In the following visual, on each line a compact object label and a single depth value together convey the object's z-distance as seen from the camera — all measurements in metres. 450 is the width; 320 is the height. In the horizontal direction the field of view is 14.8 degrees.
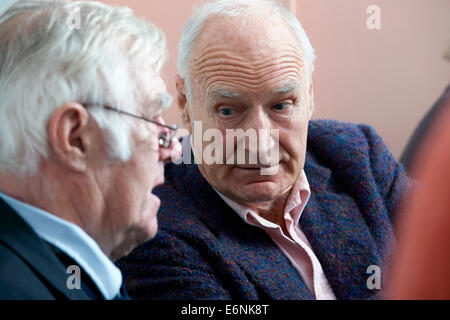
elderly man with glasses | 1.66
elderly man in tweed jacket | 1.84
